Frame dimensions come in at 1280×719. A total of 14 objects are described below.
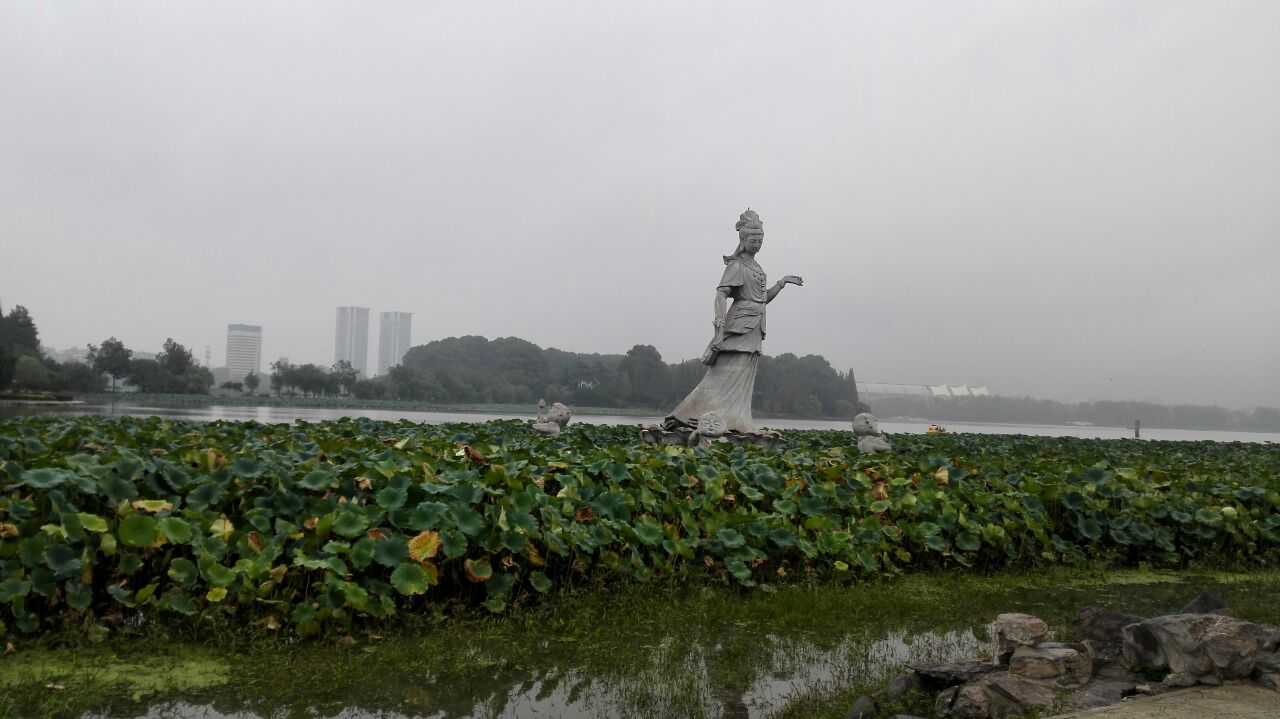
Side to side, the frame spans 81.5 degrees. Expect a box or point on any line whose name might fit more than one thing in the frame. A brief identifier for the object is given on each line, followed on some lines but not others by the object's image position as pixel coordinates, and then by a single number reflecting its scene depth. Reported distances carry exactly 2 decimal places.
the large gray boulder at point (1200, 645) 2.96
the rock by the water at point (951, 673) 3.02
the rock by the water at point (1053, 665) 3.02
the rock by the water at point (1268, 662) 3.01
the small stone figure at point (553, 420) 10.02
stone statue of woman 10.16
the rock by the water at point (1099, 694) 2.82
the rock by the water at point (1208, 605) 3.87
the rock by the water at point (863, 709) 2.83
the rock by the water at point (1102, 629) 3.64
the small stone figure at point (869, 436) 9.42
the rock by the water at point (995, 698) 2.73
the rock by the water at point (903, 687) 3.00
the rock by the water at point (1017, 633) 3.18
